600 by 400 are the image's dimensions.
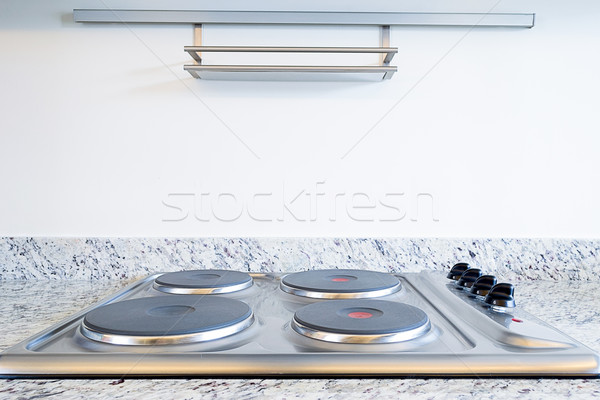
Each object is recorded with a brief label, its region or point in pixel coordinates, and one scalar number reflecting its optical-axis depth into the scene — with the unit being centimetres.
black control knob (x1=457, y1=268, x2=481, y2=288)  94
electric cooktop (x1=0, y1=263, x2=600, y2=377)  57
